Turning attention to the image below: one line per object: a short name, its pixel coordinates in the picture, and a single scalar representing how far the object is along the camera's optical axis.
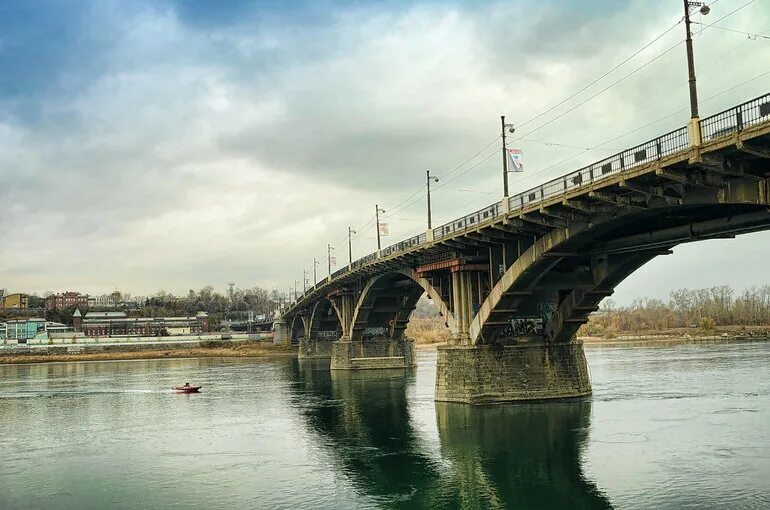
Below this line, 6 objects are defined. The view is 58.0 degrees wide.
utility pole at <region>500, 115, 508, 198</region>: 45.02
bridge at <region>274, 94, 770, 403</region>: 25.92
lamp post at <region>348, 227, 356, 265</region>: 103.92
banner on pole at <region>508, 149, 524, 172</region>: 41.19
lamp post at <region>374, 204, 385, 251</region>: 79.75
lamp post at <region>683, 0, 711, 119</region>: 26.16
